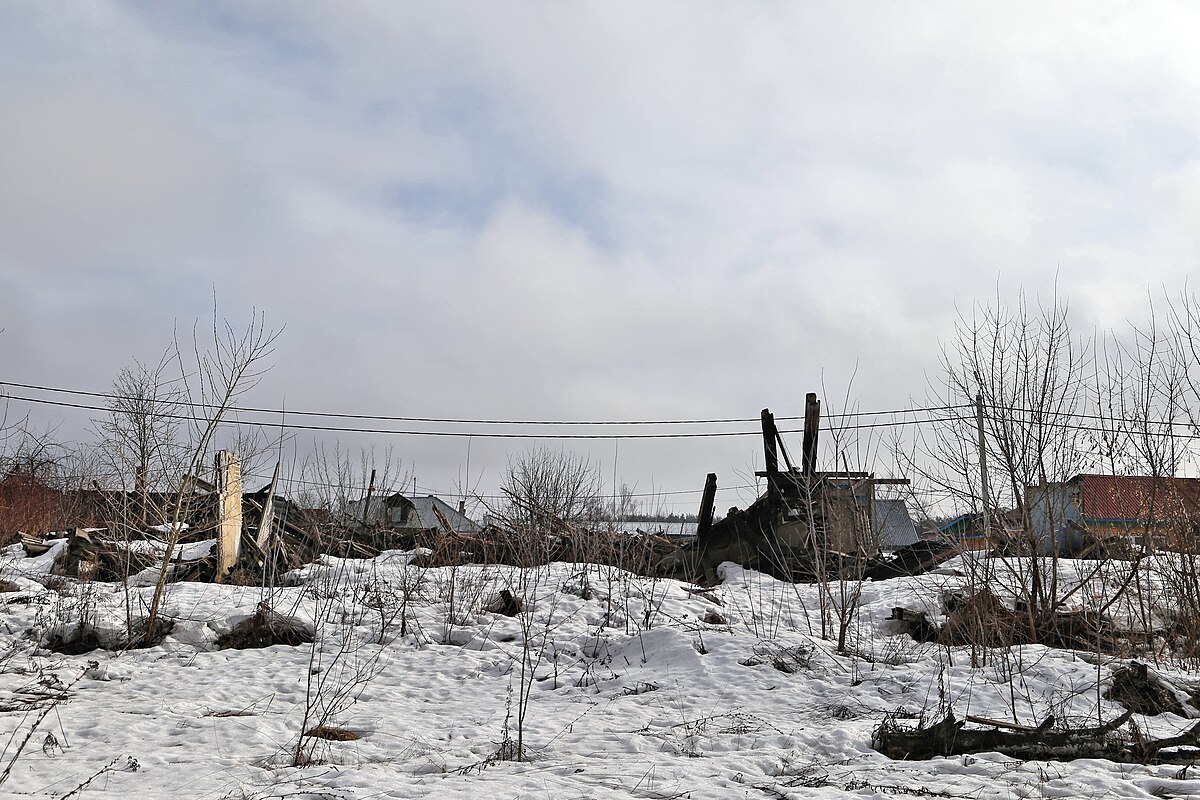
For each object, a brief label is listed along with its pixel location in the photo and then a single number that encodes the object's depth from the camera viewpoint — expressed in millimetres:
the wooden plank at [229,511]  11484
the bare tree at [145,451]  10492
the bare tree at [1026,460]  10102
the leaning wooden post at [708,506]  17094
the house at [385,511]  17406
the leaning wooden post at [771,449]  15180
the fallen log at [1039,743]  5879
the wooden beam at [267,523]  14702
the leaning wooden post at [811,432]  13641
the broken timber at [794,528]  11703
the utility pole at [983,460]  10430
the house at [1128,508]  9133
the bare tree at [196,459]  10172
